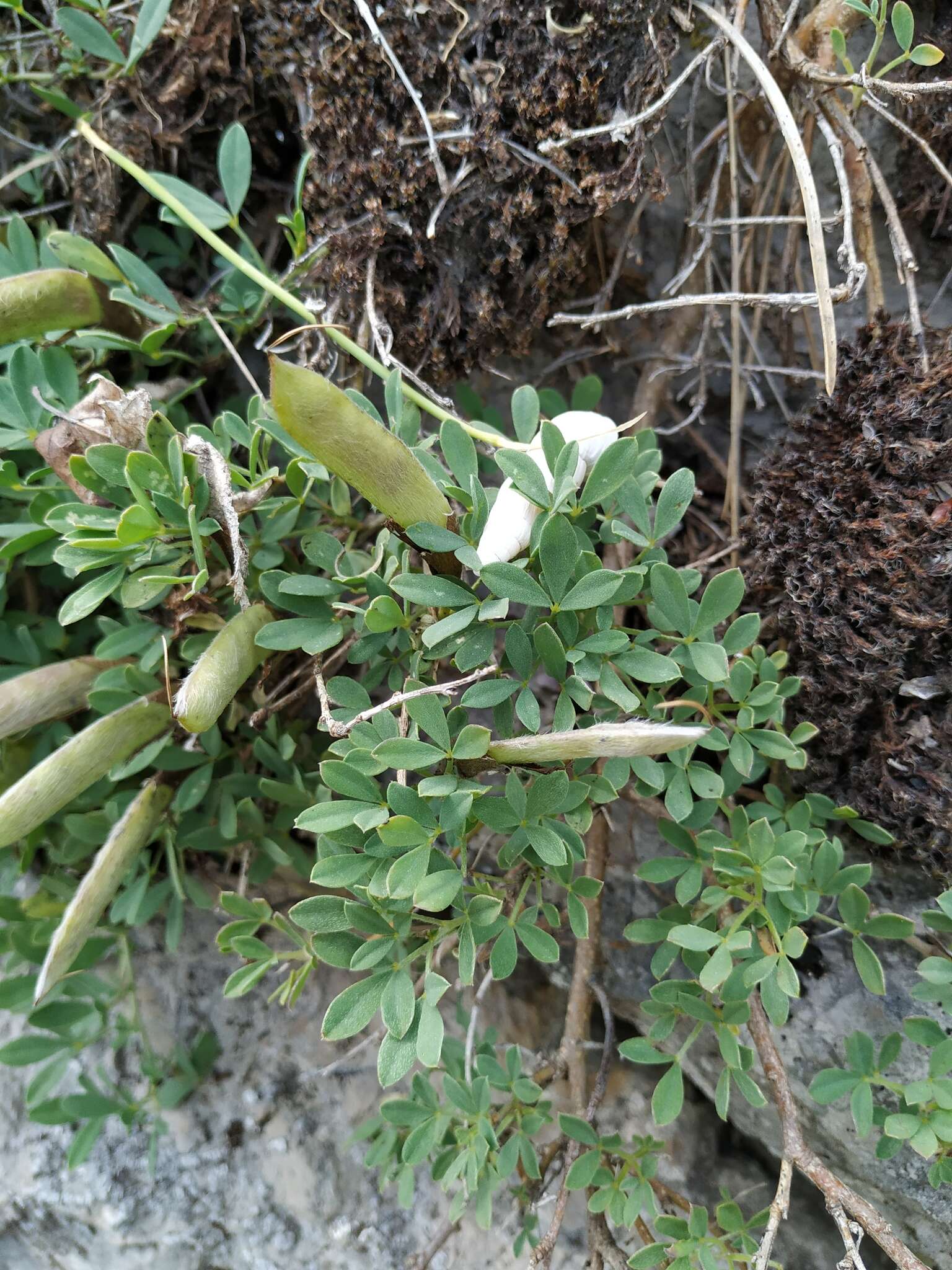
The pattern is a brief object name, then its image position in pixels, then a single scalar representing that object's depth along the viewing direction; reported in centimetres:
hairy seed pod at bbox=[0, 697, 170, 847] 13
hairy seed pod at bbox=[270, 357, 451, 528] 10
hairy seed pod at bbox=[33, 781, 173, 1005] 14
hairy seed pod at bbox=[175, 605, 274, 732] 11
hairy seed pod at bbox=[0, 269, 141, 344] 15
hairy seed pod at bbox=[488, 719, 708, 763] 10
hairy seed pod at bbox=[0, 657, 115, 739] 14
